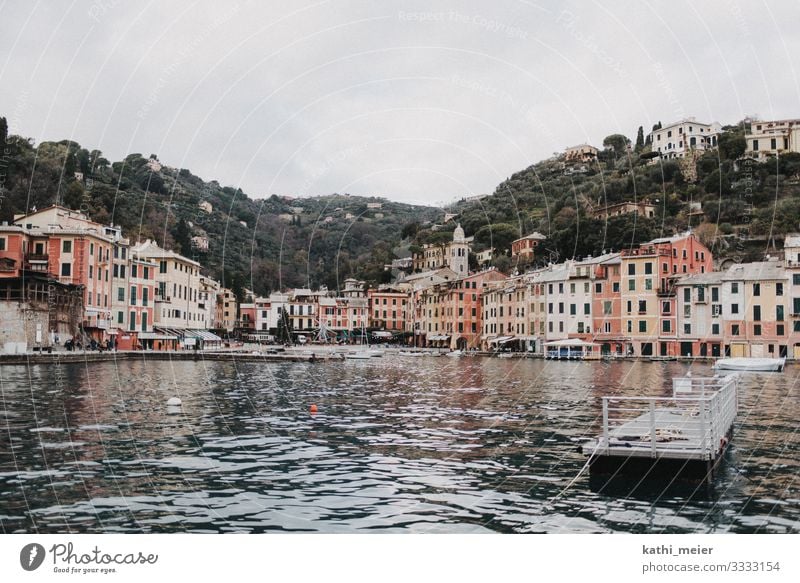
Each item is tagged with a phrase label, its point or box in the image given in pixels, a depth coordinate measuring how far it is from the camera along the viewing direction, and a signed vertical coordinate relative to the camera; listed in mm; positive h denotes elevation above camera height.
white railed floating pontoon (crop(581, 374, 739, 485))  14406 -2507
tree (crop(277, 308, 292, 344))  112044 +406
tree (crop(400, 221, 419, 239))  152750 +21219
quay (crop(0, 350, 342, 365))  51688 -2179
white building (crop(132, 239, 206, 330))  78188 +5057
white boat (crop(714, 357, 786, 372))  56250 -2877
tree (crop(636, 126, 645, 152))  142725 +38808
